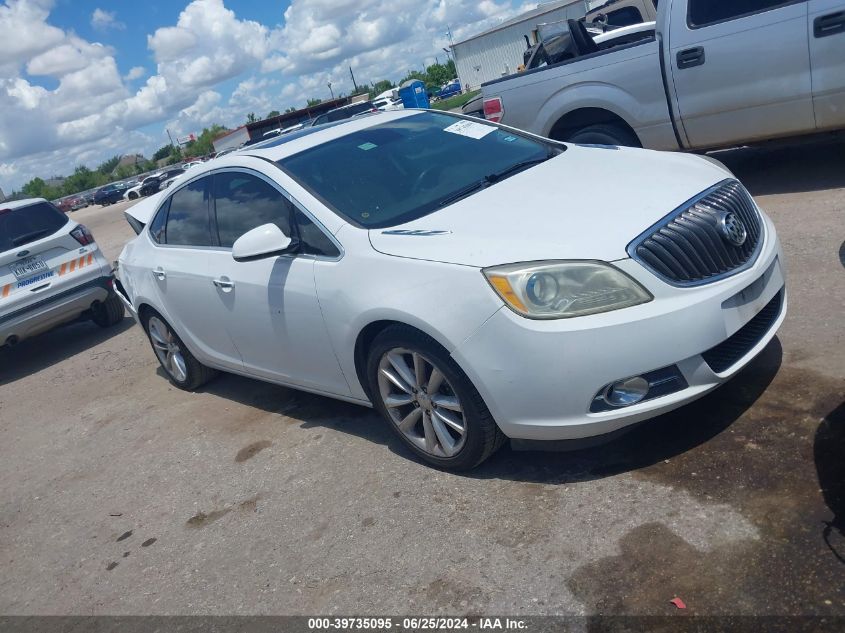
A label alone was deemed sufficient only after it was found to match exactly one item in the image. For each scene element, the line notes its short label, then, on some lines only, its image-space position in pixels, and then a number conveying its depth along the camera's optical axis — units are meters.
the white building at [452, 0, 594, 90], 53.84
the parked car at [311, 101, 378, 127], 23.05
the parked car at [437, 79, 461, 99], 68.32
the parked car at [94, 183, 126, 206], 58.53
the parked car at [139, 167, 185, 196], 51.61
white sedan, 3.19
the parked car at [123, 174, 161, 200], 54.16
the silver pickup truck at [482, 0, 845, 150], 6.21
